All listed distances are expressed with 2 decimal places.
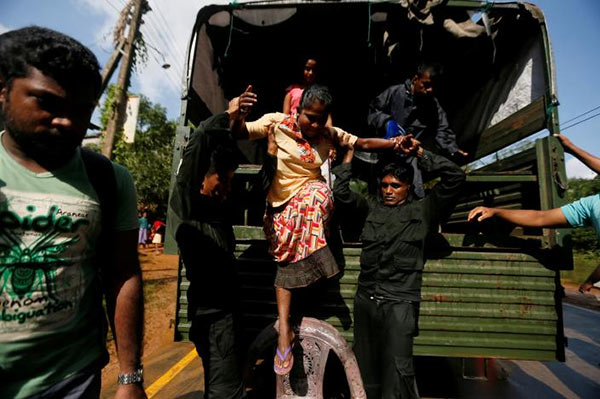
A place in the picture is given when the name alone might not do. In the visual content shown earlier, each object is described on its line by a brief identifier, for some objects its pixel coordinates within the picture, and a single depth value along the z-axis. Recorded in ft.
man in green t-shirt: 3.32
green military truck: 8.11
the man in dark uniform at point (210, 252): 6.64
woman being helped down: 7.28
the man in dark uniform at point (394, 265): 7.31
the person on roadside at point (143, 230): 53.39
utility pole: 32.42
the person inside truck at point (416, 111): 10.00
